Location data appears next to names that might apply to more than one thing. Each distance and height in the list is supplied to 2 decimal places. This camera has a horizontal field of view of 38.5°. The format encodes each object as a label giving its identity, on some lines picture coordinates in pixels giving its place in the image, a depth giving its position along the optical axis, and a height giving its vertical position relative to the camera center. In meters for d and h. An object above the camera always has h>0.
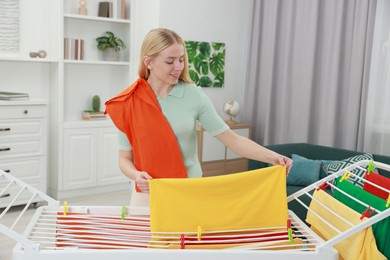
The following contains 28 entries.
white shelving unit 5.27 -0.55
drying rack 1.75 -0.63
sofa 4.25 -0.79
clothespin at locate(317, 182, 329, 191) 2.30 -0.50
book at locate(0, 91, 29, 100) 4.73 -0.41
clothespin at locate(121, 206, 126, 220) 2.20 -0.62
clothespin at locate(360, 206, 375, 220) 1.91 -0.50
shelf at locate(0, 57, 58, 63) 4.89 -0.09
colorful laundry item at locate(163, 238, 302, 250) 1.88 -0.63
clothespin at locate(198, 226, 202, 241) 1.94 -0.61
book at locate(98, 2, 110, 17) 5.52 +0.43
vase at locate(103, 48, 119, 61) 5.60 -0.01
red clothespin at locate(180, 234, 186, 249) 1.86 -0.62
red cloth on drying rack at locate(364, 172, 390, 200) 2.13 -0.45
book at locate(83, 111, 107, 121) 5.49 -0.62
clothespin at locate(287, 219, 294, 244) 1.92 -0.60
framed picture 5.79 -0.05
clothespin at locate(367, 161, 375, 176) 2.22 -0.39
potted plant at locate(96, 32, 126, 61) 5.55 +0.08
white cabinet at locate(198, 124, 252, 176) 5.62 -1.00
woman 2.24 -0.24
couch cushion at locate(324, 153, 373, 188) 4.38 -0.77
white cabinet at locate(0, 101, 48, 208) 4.73 -0.81
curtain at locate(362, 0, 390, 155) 4.81 -0.20
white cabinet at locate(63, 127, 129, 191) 5.31 -1.03
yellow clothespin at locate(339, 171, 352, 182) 2.26 -0.45
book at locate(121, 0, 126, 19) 5.63 +0.45
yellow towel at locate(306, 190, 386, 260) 1.89 -0.59
